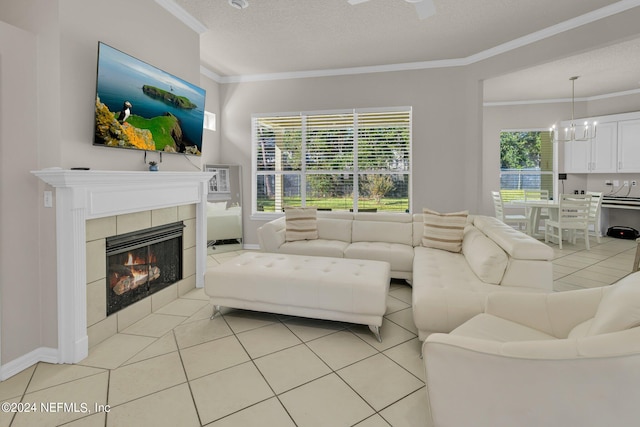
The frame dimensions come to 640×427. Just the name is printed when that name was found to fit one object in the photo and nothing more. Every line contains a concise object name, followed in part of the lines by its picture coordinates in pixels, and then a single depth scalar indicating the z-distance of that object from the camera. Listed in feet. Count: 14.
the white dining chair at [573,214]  18.59
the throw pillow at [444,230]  12.17
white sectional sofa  7.41
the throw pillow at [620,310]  3.79
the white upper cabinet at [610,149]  21.22
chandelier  22.46
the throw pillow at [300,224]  13.93
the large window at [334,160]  17.30
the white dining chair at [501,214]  20.99
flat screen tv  8.18
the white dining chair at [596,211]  20.02
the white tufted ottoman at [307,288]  8.29
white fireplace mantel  7.16
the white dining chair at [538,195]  23.53
